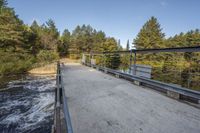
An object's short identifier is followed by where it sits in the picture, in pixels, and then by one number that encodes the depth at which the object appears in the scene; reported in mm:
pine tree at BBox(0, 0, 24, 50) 12342
